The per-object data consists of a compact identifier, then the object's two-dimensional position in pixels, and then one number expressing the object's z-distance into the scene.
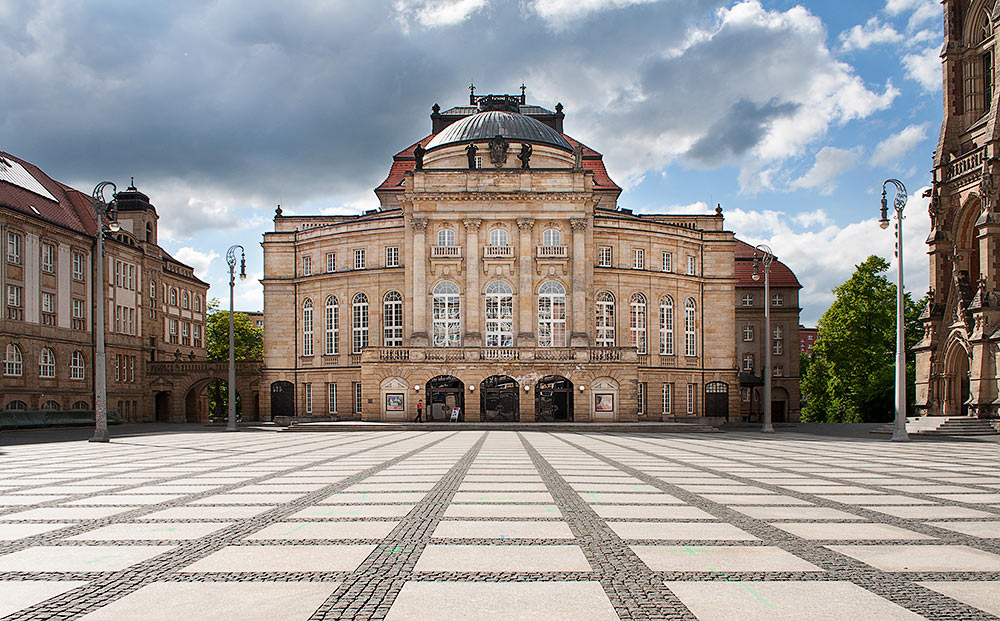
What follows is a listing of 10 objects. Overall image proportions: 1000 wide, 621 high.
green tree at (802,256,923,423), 71.00
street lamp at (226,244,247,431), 51.41
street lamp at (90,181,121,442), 37.09
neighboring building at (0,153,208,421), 55.88
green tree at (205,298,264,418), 101.25
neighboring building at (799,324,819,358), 185.59
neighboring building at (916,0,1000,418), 48.03
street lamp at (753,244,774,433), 49.22
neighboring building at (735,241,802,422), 89.62
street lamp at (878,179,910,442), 37.44
